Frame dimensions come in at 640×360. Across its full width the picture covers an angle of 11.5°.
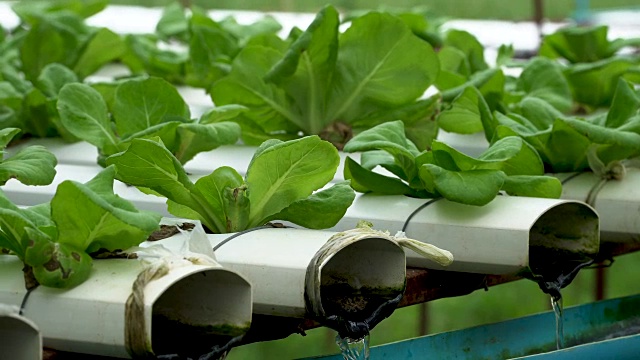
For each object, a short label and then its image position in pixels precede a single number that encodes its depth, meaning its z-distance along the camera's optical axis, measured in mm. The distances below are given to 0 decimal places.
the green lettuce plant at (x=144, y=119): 3082
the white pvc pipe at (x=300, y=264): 2798
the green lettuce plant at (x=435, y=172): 2948
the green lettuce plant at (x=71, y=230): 2728
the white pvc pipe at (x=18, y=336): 2662
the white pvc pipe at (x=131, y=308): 2700
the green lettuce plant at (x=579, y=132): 3102
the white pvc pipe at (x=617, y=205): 3089
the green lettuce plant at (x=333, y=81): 3214
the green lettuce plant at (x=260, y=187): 2867
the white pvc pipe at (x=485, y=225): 2928
